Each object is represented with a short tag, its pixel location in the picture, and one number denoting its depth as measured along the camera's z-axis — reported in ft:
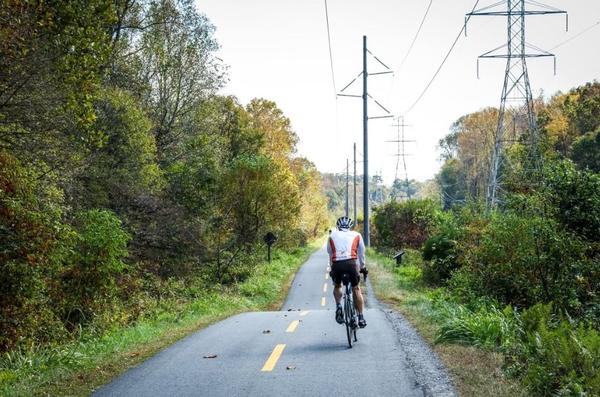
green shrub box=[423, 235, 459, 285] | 75.05
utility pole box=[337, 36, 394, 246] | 116.67
